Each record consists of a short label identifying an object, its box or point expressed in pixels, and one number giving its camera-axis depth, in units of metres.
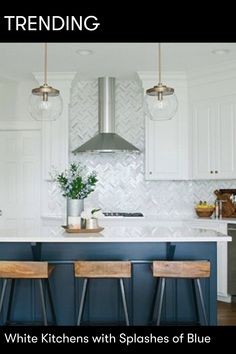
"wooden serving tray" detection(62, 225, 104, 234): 3.50
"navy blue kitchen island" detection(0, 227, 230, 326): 3.43
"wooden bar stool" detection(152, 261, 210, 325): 3.08
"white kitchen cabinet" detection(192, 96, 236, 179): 5.21
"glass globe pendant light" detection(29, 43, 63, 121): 3.54
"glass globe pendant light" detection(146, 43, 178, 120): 3.48
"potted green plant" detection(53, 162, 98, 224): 3.70
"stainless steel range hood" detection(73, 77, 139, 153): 5.68
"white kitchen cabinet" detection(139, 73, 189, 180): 5.67
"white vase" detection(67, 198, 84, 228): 3.69
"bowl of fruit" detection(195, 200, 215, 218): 5.41
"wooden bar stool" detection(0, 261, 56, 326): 3.09
